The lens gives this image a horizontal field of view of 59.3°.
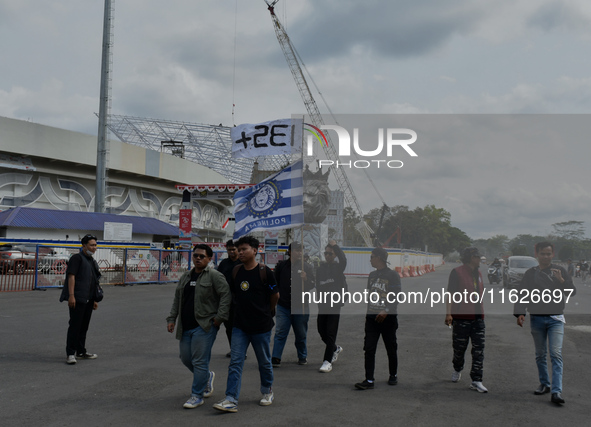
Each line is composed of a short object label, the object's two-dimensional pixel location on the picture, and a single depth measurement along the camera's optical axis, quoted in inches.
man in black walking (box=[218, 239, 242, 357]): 302.0
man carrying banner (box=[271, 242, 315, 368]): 314.0
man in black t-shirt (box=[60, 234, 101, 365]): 307.0
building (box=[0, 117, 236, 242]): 1528.1
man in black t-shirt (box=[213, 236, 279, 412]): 226.1
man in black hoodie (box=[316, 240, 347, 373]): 302.7
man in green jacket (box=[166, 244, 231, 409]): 223.0
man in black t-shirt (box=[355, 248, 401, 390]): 262.4
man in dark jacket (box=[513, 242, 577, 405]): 249.3
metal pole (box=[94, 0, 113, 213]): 1393.9
